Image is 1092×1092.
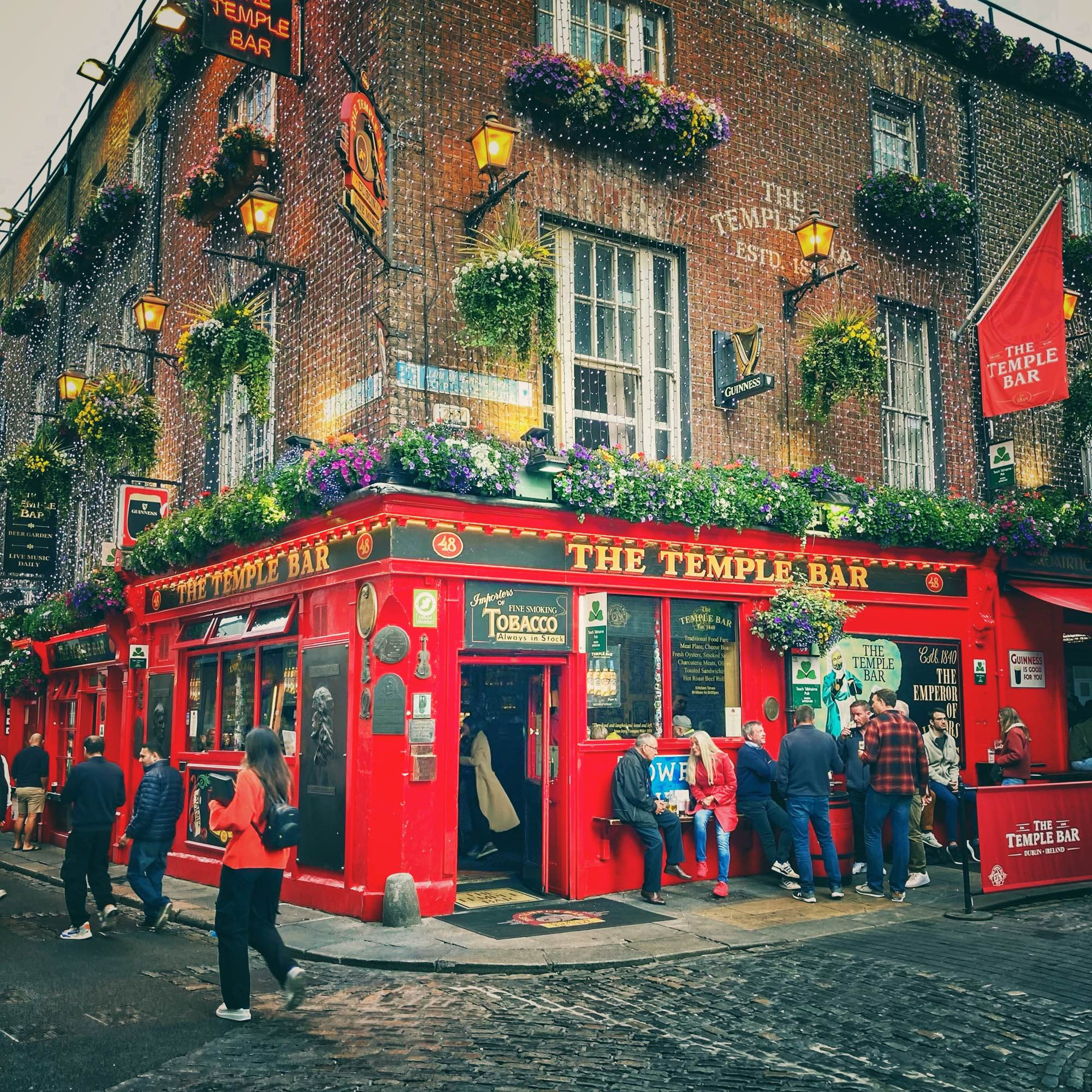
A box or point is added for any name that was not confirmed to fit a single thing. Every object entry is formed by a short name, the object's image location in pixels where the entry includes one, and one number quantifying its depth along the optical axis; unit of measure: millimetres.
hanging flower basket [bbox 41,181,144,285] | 18391
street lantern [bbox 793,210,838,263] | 13344
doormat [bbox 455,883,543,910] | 10984
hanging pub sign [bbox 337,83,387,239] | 10219
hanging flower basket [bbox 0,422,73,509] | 18875
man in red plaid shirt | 11133
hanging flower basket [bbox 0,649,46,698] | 20938
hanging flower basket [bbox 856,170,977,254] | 14719
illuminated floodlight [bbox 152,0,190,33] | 14070
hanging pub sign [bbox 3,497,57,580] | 19547
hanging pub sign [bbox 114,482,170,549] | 15648
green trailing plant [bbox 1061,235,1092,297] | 16469
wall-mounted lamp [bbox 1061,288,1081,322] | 15844
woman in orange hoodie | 6758
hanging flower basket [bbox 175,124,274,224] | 13477
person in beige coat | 12586
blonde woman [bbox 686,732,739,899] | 11609
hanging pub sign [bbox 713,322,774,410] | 12898
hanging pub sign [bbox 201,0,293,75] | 12055
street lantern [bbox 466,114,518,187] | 11141
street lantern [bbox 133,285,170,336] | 15664
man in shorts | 17750
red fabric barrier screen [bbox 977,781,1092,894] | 10203
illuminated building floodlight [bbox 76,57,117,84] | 19891
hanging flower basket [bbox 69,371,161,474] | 15180
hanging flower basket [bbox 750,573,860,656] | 12539
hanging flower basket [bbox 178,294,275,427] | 12586
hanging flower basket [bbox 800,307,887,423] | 13305
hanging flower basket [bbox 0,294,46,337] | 23438
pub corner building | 10547
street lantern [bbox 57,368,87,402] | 17375
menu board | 12469
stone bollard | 9828
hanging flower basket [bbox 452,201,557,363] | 10750
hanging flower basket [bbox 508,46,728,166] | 12047
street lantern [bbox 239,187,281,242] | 12484
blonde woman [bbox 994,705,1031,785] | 12812
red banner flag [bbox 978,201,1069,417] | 13602
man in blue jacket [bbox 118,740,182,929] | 10312
